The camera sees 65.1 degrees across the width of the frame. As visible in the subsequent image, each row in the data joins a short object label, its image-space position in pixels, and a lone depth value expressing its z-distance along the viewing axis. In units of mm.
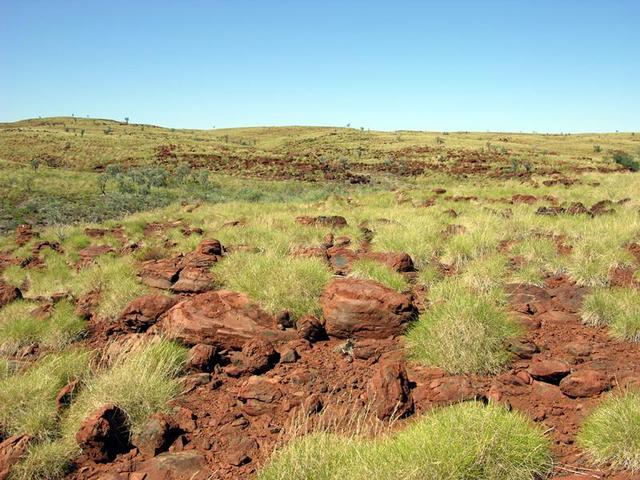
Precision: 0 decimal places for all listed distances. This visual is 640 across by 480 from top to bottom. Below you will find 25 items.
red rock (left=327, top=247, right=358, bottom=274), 7350
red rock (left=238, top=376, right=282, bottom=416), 4137
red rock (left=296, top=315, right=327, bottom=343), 5312
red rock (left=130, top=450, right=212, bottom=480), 3361
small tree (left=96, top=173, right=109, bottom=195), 27622
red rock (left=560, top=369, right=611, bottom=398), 3764
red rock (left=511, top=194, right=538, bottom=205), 13898
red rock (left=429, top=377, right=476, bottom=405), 3786
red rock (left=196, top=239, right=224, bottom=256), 8461
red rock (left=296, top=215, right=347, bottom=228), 11273
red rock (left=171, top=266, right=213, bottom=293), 7195
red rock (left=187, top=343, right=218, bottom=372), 4844
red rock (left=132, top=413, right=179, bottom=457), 3713
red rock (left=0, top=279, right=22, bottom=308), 7285
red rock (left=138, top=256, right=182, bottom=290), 7512
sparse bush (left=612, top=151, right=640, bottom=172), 32547
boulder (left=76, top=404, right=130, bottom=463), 3635
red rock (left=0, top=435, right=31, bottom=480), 3528
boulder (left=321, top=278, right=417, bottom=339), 5211
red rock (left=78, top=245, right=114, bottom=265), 10812
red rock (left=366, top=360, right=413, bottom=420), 3727
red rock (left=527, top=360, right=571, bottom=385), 4047
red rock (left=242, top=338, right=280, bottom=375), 4746
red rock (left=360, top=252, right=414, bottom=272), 7199
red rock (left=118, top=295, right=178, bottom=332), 6348
